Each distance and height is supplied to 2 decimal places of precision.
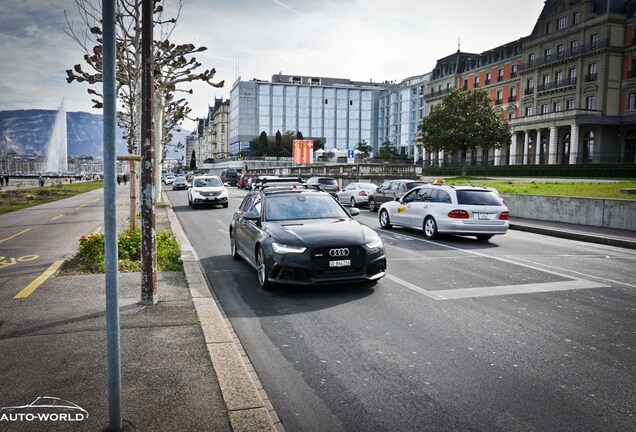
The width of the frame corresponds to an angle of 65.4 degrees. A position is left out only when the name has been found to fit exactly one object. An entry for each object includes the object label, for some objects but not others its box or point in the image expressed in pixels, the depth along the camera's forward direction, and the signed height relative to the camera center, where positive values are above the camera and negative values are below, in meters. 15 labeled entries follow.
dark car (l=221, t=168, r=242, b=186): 65.20 -0.51
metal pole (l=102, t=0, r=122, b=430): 2.96 -0.21
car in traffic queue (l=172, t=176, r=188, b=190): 53.47 -1.04
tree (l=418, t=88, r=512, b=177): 49.19 +5.27
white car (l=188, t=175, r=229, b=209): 26.16 -1.07
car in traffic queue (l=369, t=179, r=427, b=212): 23.08 -0.74
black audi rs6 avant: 7.27 -1.05
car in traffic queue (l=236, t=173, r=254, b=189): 55.06 -0.76
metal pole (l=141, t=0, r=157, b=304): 6.25 +0.18
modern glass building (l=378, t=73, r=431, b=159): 116.06 +16.12
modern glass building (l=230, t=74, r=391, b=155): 133.12 +18.06
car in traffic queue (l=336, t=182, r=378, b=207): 26.88 -1.03
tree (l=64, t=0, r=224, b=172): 12.59 +3.49
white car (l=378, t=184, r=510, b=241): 13.70 -1.00
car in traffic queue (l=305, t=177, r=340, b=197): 31.46 -0.51
